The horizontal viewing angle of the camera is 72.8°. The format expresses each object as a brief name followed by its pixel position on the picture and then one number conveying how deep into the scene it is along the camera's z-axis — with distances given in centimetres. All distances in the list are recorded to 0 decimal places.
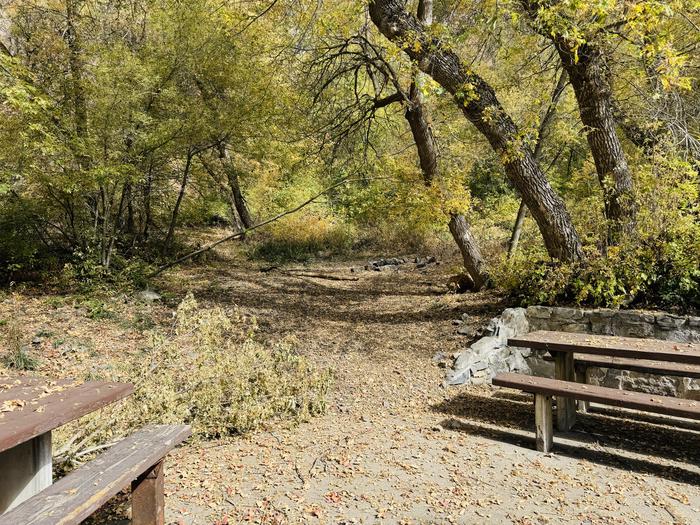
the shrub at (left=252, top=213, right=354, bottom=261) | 1436
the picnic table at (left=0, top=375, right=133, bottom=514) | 201
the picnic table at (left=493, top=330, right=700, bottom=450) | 333
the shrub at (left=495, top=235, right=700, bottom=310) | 547
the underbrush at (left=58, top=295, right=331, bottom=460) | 369
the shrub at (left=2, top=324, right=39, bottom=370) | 493
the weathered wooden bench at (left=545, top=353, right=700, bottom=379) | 398
